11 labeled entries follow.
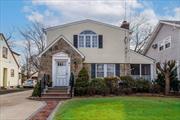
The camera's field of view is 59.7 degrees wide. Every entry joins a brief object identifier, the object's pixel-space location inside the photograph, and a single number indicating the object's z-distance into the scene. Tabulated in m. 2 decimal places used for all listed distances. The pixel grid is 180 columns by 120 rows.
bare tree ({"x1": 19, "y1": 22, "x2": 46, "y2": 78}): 26.64
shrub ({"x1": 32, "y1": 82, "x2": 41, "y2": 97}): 11.49
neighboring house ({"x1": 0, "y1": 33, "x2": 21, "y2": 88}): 19.82
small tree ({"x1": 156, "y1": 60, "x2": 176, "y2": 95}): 11.61
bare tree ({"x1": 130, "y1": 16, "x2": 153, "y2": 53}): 26.27
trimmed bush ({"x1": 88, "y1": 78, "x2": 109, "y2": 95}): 11.35
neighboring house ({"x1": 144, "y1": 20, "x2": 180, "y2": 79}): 13.50
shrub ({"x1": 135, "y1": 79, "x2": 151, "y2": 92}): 12.15
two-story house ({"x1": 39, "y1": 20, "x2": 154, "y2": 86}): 13.81
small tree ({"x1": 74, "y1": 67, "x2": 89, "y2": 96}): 11.33
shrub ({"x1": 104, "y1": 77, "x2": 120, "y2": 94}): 11.72
